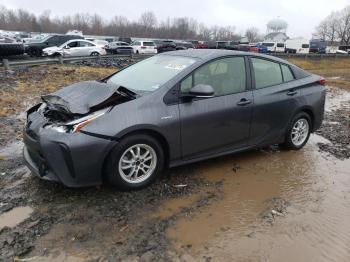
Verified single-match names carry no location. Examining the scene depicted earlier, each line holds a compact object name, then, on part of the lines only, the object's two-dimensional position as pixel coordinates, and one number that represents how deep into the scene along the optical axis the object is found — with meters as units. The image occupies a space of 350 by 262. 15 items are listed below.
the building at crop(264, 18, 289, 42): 102.12
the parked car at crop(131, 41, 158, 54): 34.83
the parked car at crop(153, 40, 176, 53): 36.67
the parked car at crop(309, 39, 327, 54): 62.02
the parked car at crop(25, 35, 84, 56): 24.27
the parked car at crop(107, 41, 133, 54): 29.61
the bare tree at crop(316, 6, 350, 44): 105.75
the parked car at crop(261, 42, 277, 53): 56.58
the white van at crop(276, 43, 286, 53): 57.07
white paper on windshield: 4.76
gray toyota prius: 3.89
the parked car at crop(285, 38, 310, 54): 60.22
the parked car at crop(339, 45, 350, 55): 83.78
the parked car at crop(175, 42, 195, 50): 42.30
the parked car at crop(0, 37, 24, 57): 17.39
